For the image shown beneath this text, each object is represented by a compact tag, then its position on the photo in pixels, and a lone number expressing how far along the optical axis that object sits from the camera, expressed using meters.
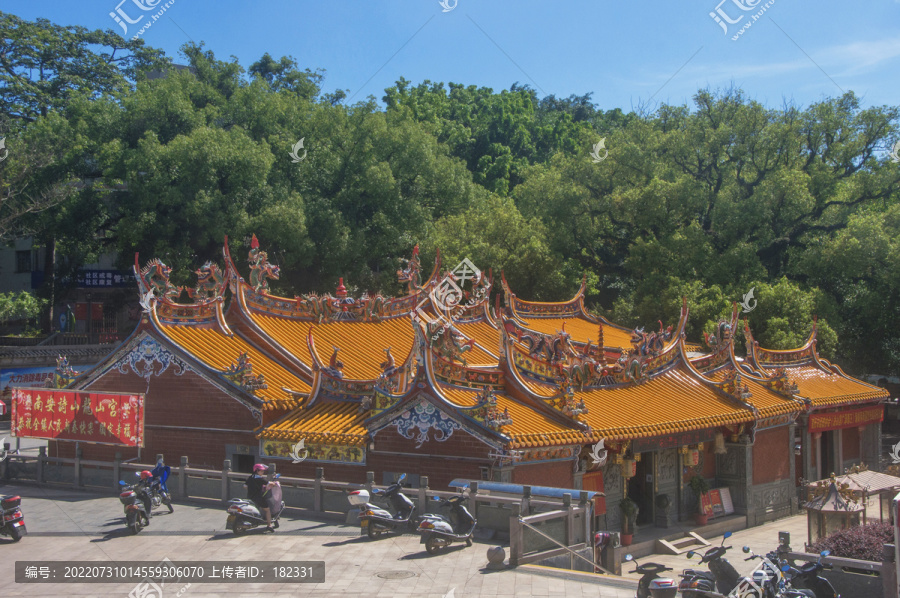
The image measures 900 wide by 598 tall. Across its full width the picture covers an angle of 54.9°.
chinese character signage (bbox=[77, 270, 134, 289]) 38.19
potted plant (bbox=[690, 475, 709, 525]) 19.23
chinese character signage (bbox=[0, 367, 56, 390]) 30.25
